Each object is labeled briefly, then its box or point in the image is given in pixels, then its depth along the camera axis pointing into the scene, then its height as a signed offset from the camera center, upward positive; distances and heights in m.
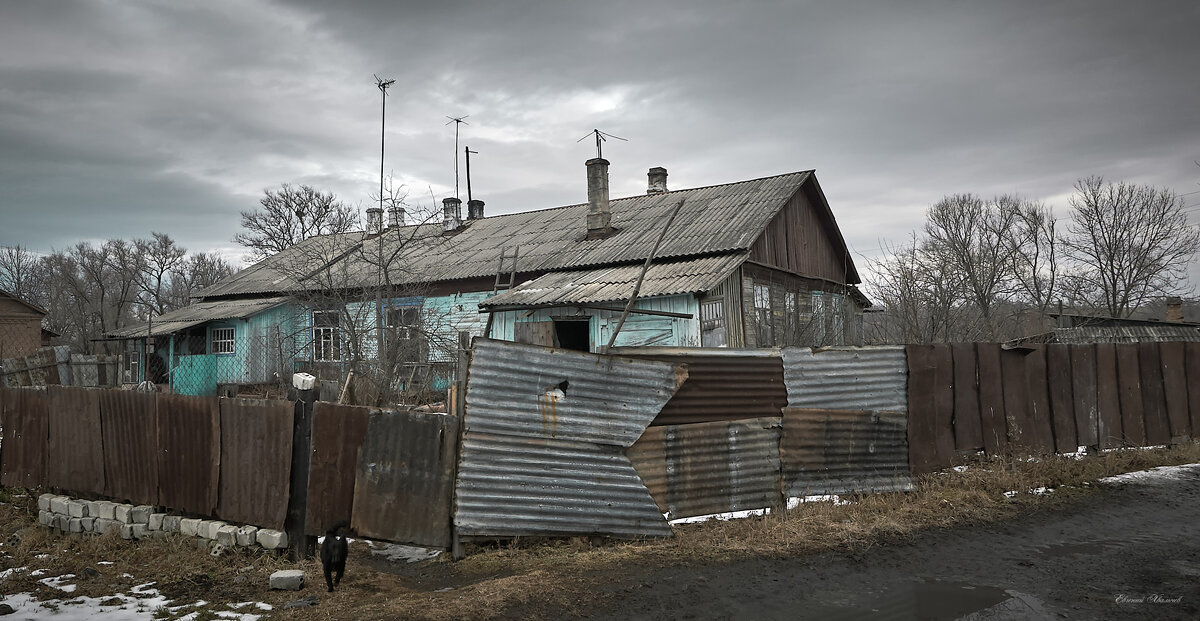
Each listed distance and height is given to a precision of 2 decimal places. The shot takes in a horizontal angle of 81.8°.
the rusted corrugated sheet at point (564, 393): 5.60 -0.28
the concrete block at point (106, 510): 6.50 -1.24
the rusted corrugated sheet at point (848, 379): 6.80 -0.29
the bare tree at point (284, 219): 38.31 +8.60
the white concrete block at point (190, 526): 5.98 -1.31
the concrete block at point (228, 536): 5.77 -1.36
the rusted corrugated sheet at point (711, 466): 6.04 -1.00
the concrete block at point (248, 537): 5.71 -1.35
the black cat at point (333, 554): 4.71 -1.26
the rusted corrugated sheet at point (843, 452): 6.64 -1.01
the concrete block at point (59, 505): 6.82 -1.23
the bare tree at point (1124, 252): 29.70 +3.81
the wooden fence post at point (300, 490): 5.58 -0.97
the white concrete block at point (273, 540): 5.56 -1.35
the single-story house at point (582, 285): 14.56 +1.93
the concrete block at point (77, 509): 6.69 -1.25
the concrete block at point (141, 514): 6.34 -1.26
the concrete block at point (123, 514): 6.39 -1.26
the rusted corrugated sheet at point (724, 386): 6.26 -0.30
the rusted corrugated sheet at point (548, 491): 5.48 -1.06
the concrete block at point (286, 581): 4.82 -1.46
